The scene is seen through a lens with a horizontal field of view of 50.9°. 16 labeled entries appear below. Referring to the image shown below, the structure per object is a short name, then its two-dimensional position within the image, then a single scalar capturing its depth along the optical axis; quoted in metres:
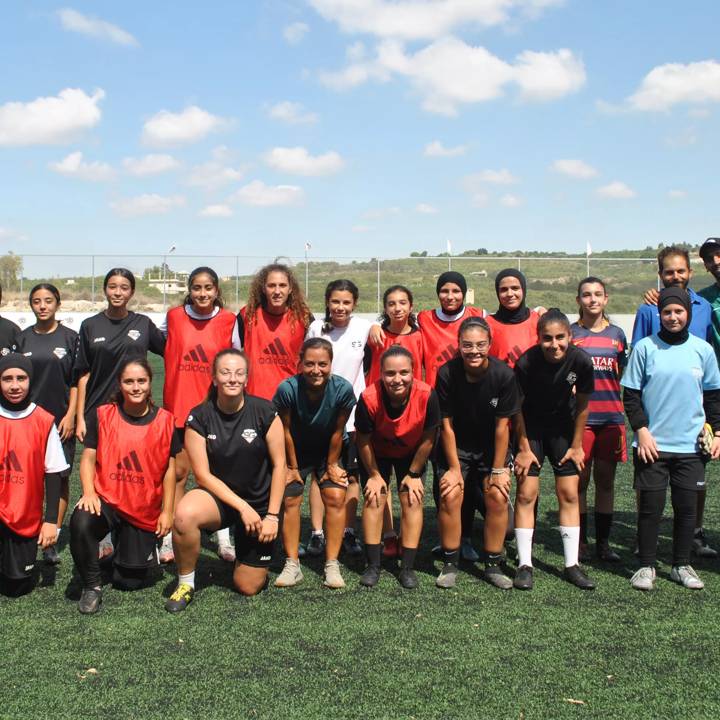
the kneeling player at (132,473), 4.35
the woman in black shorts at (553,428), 4.51
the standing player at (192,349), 4.95
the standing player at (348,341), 4.90
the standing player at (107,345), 5.02
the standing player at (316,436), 4.57
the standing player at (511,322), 4.91
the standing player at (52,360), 5.05
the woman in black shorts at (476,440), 4.46
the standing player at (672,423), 4.51
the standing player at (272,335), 5.09
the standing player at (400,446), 4.52
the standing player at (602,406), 4.91
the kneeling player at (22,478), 4.30
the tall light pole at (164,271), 24.30
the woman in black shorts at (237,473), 4.28
